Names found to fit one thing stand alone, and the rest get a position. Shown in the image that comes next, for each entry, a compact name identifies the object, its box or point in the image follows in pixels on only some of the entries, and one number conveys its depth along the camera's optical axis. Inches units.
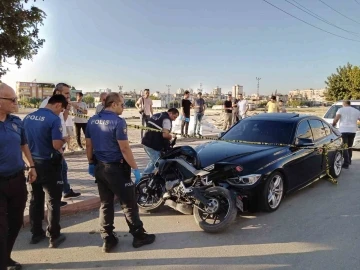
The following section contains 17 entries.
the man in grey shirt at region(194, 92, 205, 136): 525.8
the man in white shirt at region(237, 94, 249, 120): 619.2
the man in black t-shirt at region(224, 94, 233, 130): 577.9
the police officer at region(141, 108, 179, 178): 211.3
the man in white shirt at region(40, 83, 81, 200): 183.6
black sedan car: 185.0
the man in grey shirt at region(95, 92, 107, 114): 284.1
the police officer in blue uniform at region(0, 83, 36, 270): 116.3
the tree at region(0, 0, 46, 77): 282.5
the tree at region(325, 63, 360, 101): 1185.4
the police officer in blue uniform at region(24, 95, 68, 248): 146.3
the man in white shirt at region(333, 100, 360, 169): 326.0
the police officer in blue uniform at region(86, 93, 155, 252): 141.9
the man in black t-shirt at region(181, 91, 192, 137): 498.6
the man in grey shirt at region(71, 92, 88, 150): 364.2
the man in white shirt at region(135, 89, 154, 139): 449.1
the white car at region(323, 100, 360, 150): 430.9
